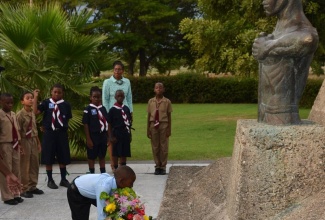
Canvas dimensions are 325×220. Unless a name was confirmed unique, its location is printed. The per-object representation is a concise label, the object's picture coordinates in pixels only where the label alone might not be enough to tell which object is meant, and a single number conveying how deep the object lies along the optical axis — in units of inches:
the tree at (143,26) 1530.5
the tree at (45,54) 497.0
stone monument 257.6
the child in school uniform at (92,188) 225.8
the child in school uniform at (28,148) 380.5
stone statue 271.9
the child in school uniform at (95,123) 400.2
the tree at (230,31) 749.9
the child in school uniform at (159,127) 439.2
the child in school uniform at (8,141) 351.3
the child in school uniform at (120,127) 416.8
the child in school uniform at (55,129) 394.0
